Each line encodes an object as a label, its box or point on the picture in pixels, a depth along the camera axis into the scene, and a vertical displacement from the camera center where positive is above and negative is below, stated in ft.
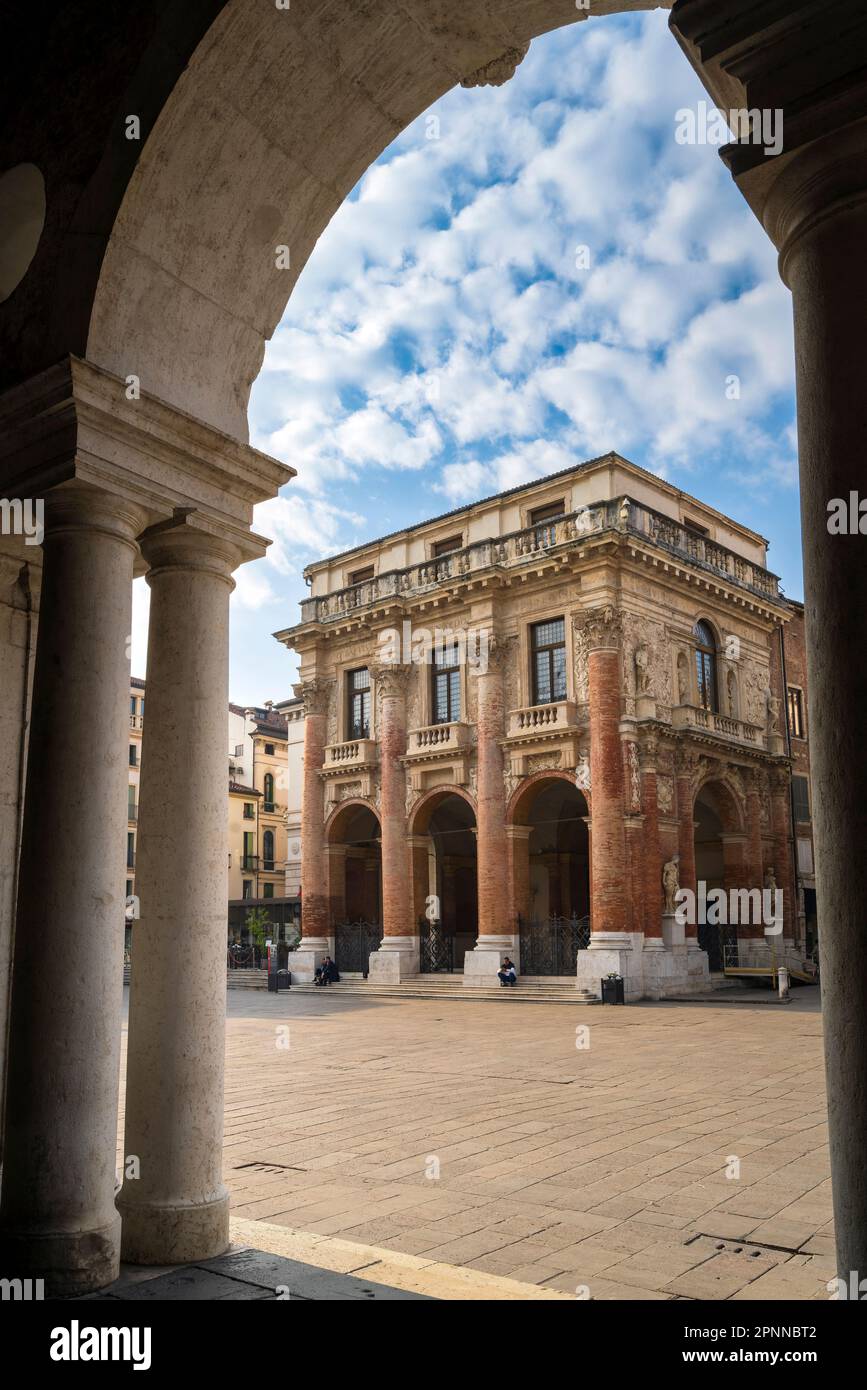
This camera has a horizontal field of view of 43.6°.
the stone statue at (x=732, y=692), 102.94 +18.00
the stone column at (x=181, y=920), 15.56 -0.46
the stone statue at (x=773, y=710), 106.93 +17.04
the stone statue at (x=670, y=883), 89.71 +0.14
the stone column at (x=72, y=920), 14.08 -0.41
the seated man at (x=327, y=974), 106.01 -8.31
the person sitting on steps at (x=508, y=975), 89.30 -7.21
